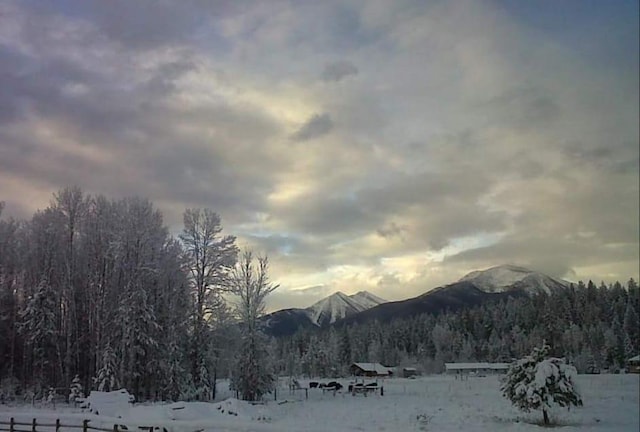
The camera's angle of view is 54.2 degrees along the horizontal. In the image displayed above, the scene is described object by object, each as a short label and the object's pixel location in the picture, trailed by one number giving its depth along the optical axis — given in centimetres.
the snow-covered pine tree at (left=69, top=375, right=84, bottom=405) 3015
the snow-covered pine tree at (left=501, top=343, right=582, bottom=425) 2436
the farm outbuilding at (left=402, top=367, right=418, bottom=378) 8572
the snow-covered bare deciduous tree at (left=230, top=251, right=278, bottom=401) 3656
